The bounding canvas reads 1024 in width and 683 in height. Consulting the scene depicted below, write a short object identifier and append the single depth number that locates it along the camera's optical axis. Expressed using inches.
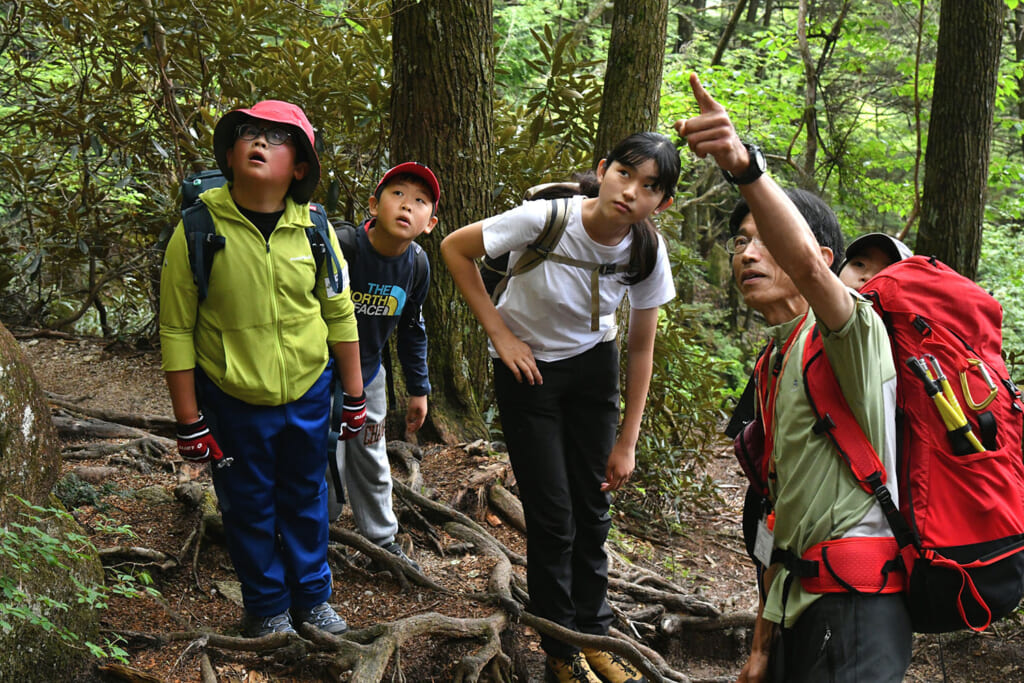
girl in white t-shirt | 113.7
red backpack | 68.5
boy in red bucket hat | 112.5
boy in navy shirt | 138.1
